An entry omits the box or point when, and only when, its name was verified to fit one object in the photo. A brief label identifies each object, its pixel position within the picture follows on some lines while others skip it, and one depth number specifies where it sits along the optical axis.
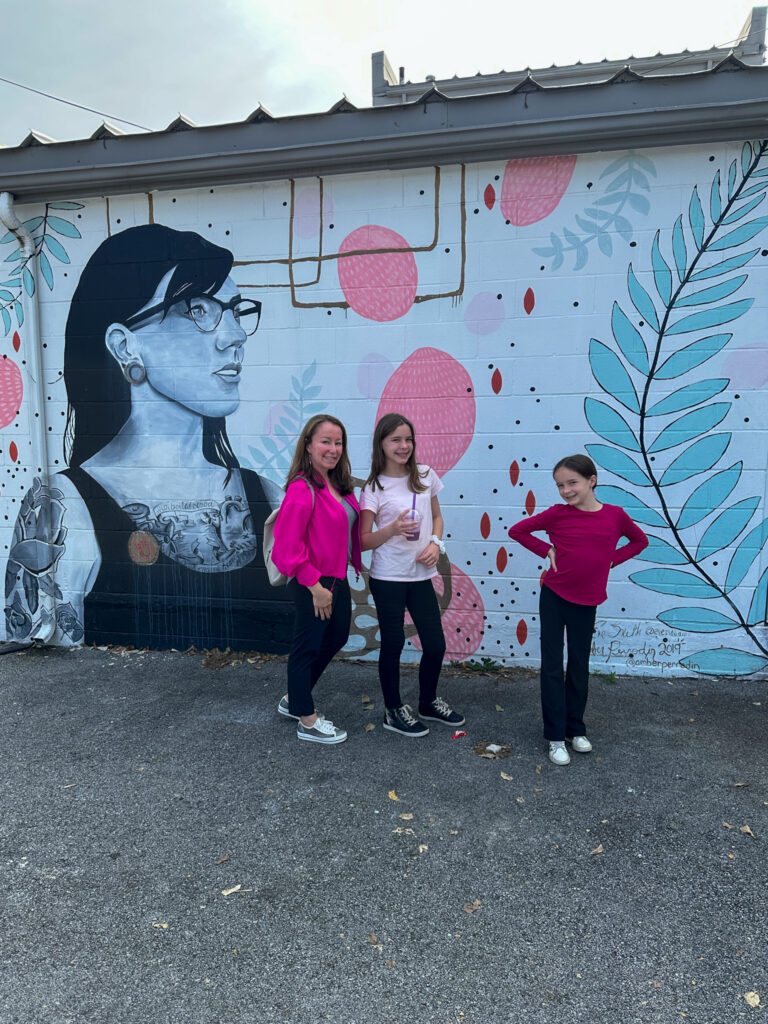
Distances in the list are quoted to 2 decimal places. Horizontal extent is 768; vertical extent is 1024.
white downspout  4.65
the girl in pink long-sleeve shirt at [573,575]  3.13
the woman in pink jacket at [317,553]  3.21
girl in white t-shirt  3.34
